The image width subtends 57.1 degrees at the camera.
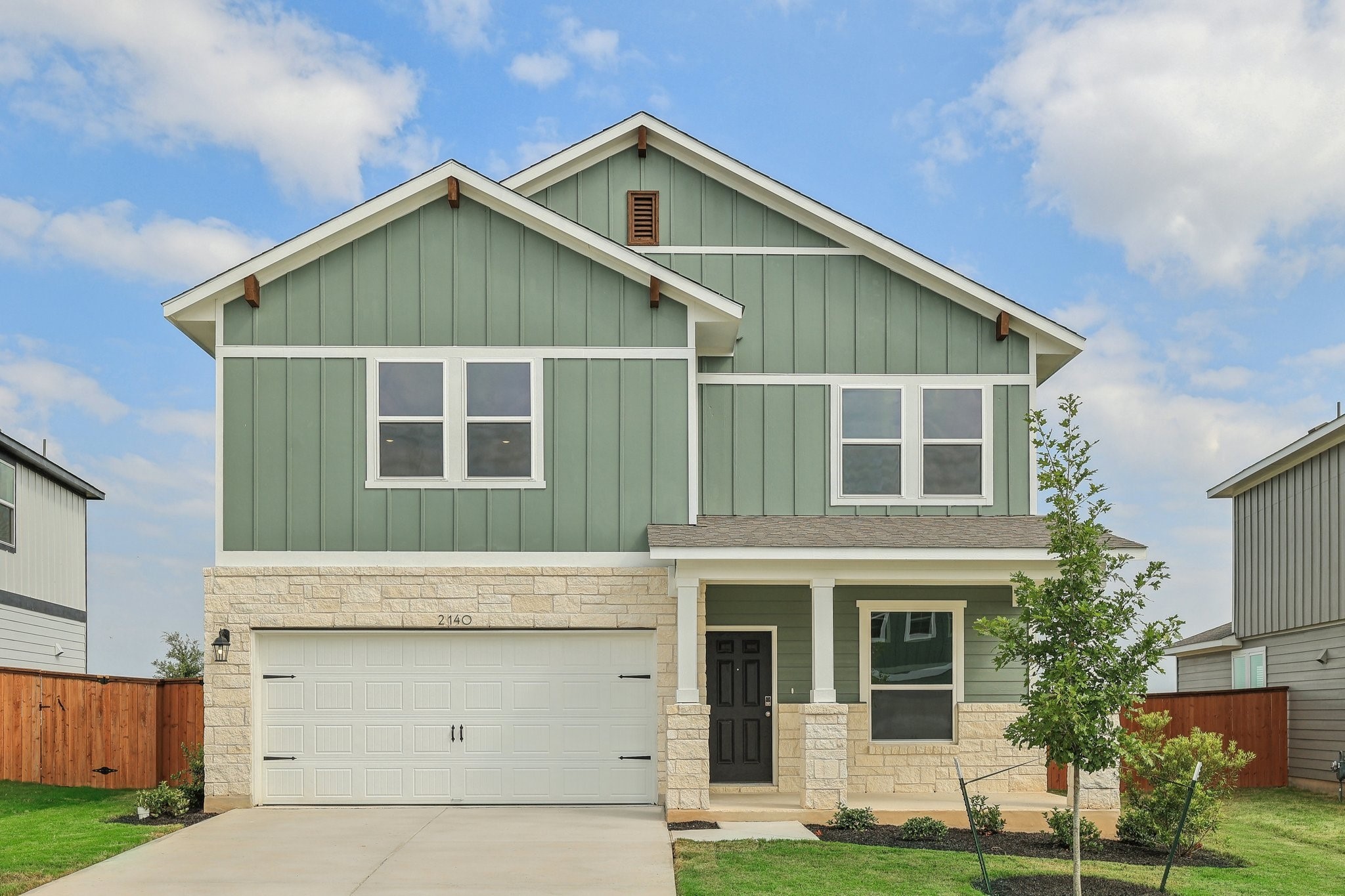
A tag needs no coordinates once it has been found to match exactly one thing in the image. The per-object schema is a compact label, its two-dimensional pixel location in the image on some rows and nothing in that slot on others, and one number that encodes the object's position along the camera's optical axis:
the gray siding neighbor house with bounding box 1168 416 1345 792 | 18.69
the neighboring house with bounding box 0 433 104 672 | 22.27
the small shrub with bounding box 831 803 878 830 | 13.05
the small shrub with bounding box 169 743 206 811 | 14.59
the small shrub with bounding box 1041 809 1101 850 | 12.19
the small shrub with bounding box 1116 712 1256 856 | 12.17
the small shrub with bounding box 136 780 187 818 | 14.01
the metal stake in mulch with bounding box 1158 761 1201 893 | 9.80
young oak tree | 9.62
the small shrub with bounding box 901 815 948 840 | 12.57
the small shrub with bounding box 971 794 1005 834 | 12.97
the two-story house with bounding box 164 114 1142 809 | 14.56
